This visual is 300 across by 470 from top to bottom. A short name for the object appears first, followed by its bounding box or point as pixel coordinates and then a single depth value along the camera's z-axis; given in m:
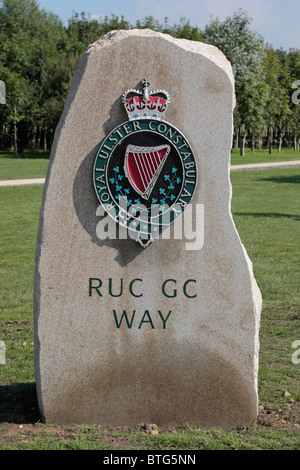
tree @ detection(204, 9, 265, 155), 47.50
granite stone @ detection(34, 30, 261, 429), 5.32
